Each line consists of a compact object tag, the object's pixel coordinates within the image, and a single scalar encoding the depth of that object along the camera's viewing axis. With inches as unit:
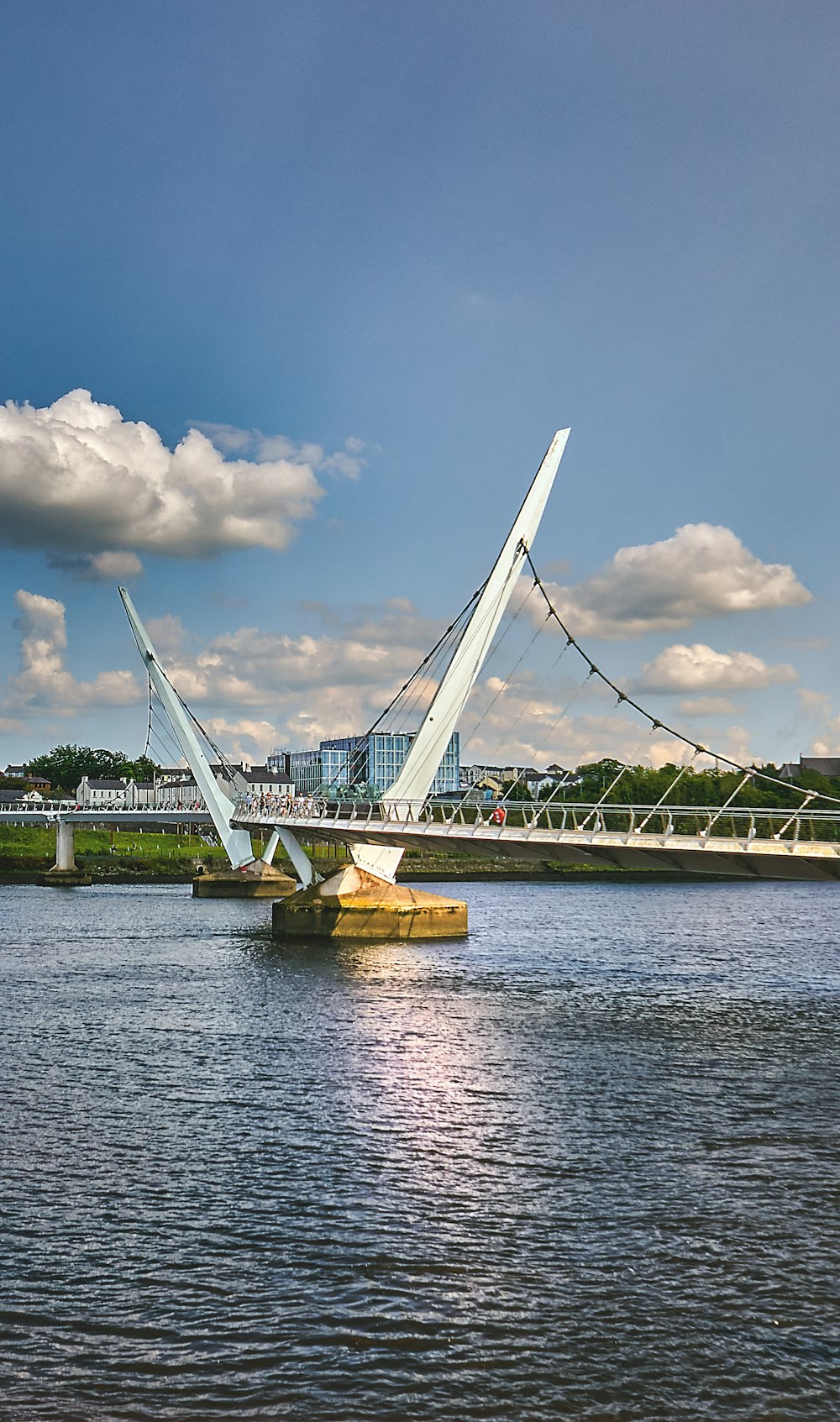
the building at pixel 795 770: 7108.3
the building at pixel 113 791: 6038.4
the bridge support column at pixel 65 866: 4018.2
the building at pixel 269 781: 6951.8
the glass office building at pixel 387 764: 6742.1
